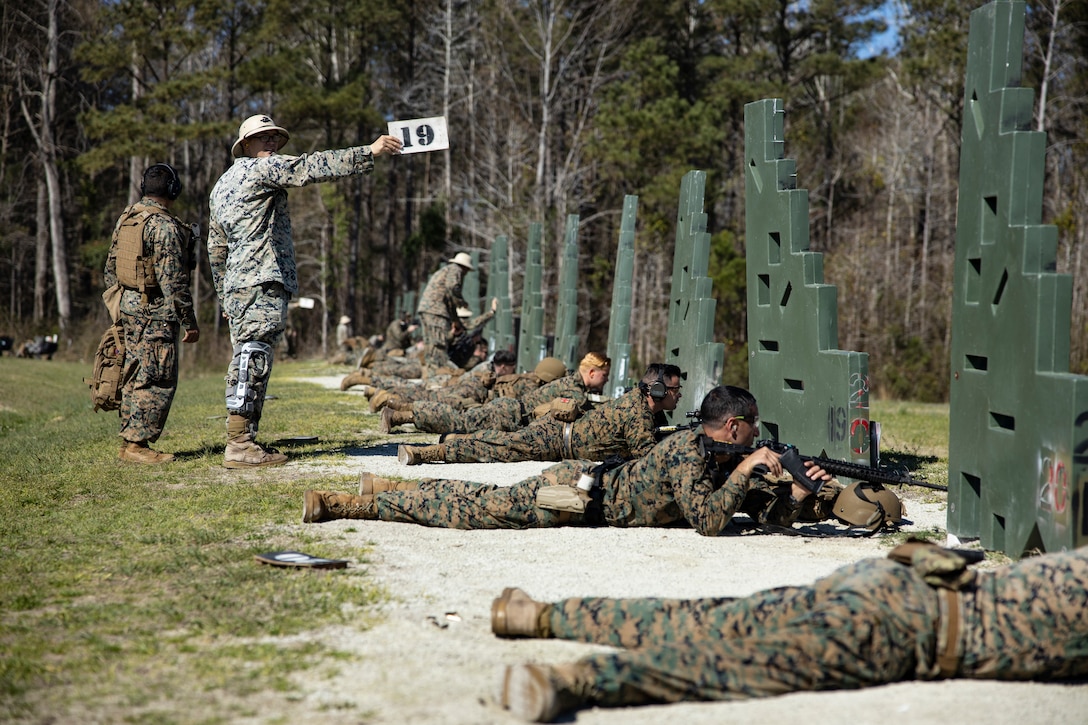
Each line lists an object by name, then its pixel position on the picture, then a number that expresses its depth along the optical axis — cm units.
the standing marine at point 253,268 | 832
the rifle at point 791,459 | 581
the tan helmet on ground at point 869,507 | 652
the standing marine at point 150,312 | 857
